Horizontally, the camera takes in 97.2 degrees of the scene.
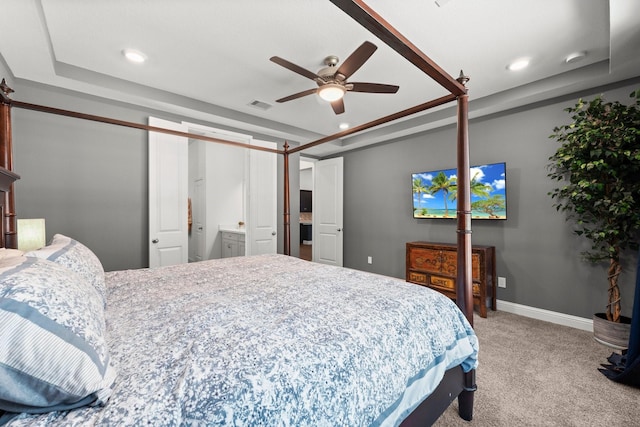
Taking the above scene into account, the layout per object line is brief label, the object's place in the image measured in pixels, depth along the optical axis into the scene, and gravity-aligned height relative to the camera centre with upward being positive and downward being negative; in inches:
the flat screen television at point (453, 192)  130.1 +10.8
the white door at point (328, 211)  208.7 +2.3
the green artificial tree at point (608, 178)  88.4 +11.9
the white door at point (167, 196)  124.8 +8.3
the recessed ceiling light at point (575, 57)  93.8 +52.9
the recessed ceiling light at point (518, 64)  98.3 +53.2
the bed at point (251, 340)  25.9 -16.3
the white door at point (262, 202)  160.4 +7.2
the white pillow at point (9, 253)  44.4 -6.3
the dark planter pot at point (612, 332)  91.4 -39.7
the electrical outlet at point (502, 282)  131.3 -32.2
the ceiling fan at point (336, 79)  78.4 +42.1
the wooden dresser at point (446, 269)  121.8 -26.3
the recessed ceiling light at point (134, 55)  92.5 +53.5
